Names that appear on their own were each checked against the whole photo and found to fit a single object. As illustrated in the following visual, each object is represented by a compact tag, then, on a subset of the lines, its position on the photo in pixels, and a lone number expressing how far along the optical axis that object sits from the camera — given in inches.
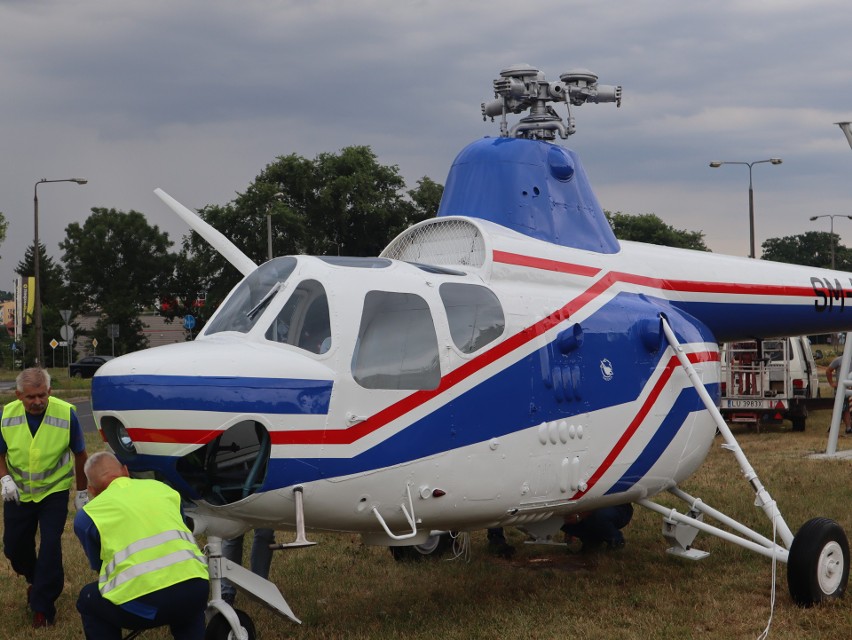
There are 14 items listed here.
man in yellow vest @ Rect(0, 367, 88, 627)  306.3
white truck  821.2
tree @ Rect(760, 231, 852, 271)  4020.7
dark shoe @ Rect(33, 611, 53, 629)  307.0
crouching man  205.8
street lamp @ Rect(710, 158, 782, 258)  1491.1
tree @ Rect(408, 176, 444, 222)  1884.8
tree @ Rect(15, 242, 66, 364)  2871.6
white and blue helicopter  238.4
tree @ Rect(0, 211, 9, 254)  1808.1
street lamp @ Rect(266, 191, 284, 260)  1795.4
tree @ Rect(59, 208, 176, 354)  2623.0
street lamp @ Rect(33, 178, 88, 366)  1327.5
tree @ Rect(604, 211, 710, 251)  3132.4
